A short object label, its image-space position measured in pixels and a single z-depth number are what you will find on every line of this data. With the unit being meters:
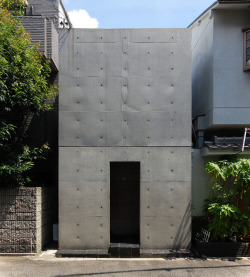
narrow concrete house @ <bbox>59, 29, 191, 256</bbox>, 6.84
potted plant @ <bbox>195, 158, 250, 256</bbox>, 6.54
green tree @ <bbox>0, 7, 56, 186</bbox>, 6.31
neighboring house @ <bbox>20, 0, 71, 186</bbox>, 7.53
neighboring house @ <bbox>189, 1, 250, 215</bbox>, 7.81
